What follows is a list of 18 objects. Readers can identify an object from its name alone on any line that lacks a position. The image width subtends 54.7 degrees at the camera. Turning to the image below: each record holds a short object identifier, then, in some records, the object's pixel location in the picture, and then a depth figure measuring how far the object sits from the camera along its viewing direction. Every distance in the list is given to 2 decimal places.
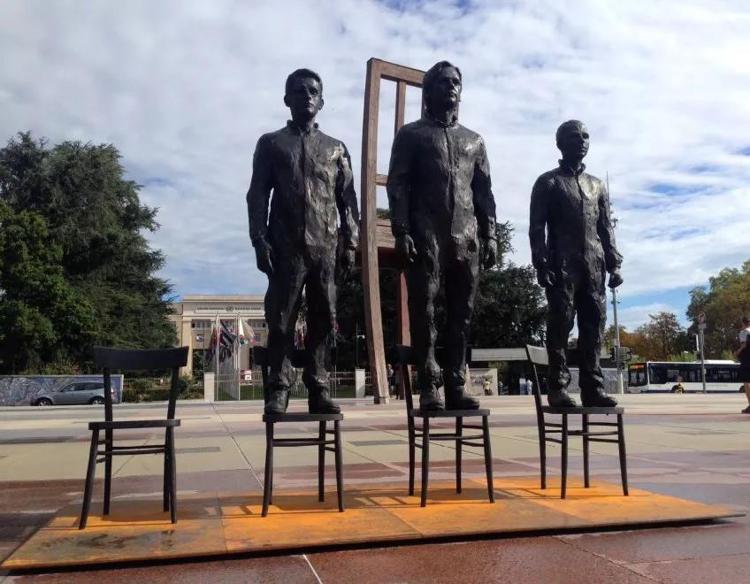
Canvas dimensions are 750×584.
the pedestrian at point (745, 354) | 13.82
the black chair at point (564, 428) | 5.00
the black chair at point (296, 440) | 4.39
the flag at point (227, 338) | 37.09
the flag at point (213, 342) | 43.63
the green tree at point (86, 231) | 39.94
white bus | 42.91
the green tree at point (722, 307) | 59.88
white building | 84.68
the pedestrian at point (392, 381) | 29.50
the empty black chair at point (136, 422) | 4.23
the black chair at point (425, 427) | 4.59
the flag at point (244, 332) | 36.75
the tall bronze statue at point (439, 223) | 5.03
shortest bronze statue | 5.69
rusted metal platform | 3.62
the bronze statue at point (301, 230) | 4.86
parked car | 32.41
